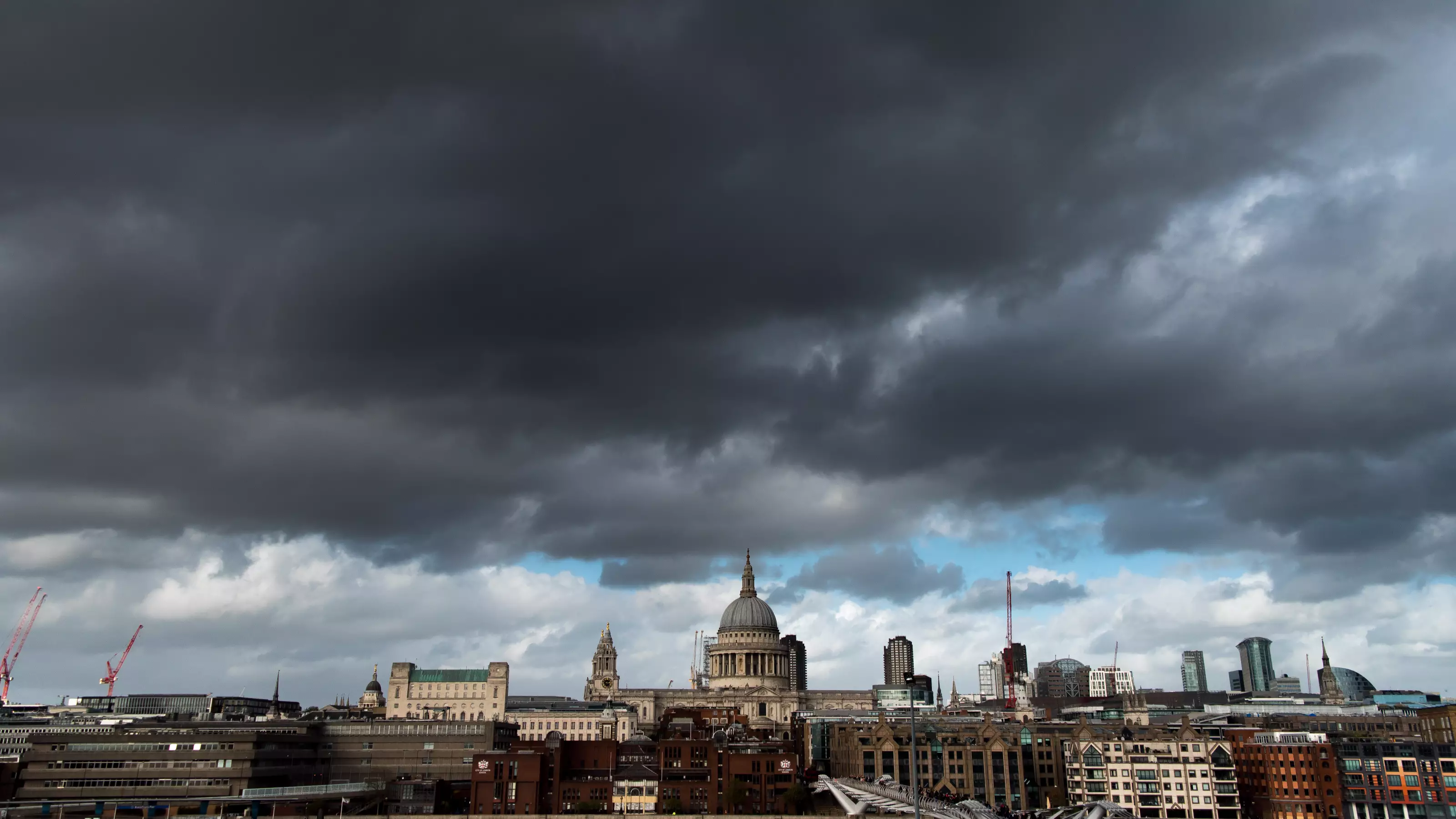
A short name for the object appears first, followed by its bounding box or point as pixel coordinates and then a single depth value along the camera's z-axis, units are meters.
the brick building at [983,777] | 196.25
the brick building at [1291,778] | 185.50
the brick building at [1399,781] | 182.38
